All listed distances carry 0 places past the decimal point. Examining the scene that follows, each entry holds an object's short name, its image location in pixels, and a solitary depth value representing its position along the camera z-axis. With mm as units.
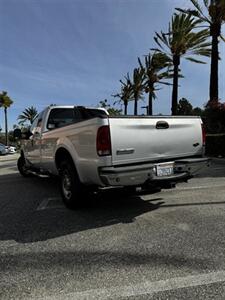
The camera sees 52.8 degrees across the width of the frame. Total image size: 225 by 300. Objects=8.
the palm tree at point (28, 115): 57283
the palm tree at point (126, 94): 30402
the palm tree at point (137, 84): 26949
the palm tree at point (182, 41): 16220
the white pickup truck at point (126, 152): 3272
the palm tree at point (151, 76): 22544
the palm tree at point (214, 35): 12647
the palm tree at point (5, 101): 42233
